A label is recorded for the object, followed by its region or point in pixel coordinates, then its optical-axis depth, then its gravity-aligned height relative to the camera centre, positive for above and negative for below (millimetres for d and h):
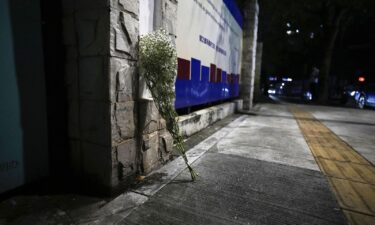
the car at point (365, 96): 14734 -131
